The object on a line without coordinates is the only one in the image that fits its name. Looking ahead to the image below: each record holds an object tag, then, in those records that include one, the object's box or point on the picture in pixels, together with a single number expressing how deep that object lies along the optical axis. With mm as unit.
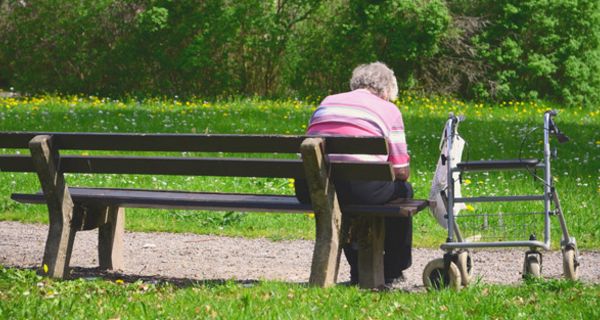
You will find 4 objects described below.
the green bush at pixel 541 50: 37969
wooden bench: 11187
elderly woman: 11781
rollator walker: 11187
